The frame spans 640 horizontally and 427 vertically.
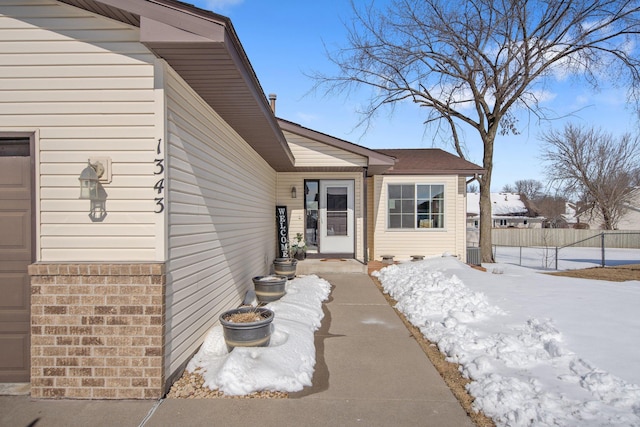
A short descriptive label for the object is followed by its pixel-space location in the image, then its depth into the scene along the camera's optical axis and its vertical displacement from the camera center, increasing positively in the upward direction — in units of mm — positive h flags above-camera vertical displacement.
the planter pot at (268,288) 5836 -1224
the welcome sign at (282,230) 9953 -398
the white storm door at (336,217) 10242 -24
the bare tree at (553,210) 44062 +767
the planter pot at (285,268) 7828 -1169
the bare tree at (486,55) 12031 +6019
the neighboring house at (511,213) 43688 +374
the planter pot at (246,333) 3652 -1242
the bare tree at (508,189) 64812 +5153
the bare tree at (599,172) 28594 +3625
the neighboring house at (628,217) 32281 -136
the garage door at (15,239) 3096 -199
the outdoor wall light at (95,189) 2920 +234
